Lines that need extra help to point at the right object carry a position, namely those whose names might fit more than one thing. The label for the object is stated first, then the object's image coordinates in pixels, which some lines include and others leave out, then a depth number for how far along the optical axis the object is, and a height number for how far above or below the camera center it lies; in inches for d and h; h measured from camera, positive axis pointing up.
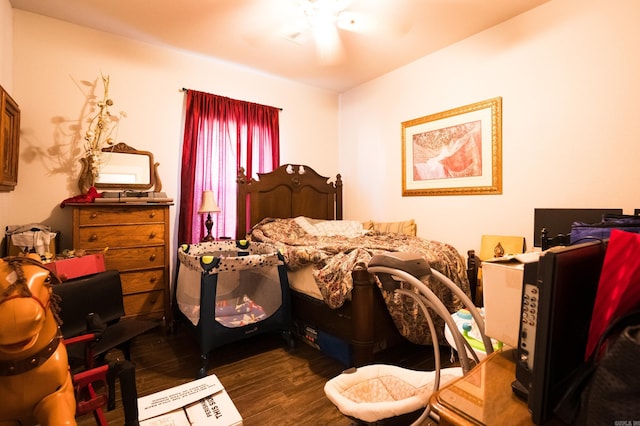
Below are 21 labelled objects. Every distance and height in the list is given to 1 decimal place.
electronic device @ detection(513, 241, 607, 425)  22.1 -8.5
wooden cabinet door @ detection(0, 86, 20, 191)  80.5 +19.0
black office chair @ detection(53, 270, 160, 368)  72.6 -25.3
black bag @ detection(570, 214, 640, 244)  55.4 -3.4
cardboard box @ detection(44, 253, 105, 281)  82.9 -15.8
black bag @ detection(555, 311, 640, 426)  17.2 -9.9
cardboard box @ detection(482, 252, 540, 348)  30.0 -8.6
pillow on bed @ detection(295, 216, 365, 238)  135.3 -8.4
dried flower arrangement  108.5 +25.1
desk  22.7 -15.1
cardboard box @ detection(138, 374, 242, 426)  41.9 -28.1
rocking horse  33.6 -17.2
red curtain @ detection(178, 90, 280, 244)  129.8 +25.7
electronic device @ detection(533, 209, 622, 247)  87.4 -2.9
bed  76.9 -19.6
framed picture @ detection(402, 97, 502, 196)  115.8 +23.3
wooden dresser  97.0 -11.6
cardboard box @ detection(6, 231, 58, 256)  89.0 -11.0
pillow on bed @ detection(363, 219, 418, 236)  139.6 -8.4
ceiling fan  88.3 +53.4
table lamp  123.9 +0.5
